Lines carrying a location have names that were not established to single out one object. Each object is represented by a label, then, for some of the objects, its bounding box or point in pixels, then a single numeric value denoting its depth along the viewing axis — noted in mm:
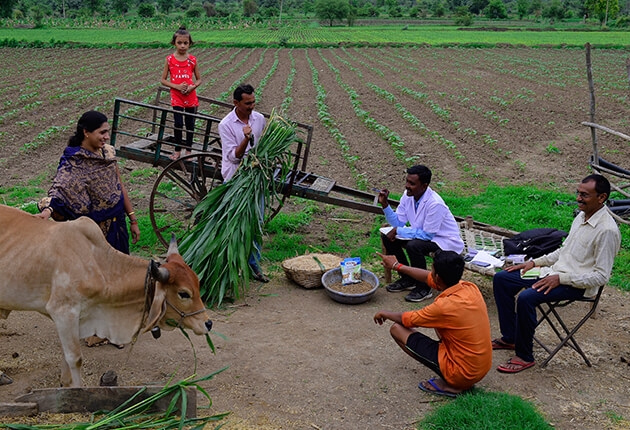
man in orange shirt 4230
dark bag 5910
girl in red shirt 8086
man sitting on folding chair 4758
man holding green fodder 6379
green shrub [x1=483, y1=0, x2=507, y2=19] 76150
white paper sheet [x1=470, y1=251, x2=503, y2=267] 5984
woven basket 6457
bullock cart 6941
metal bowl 6086
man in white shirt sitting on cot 5941
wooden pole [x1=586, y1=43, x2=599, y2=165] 7783
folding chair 4918
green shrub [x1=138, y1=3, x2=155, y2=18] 68312
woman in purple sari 4652
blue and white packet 6359
